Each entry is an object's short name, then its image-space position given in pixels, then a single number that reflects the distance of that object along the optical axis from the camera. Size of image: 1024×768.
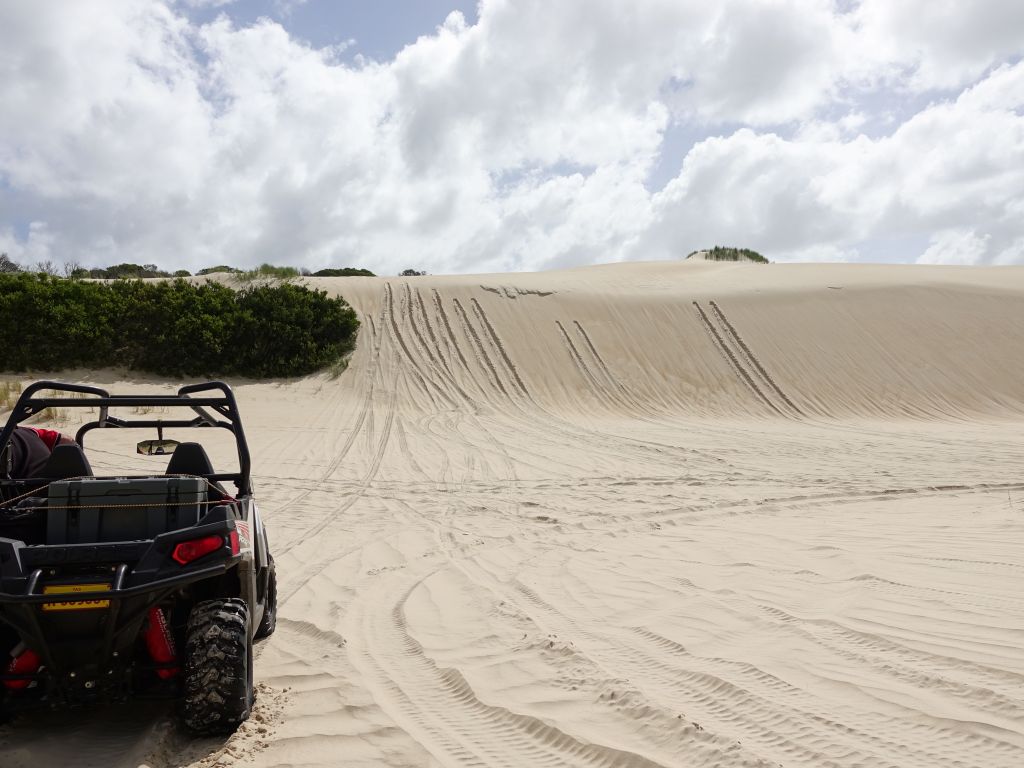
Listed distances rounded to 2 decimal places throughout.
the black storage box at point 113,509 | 3.81
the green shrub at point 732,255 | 57.09
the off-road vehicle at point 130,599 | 3.17
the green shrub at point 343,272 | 49.91
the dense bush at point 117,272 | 34.11
